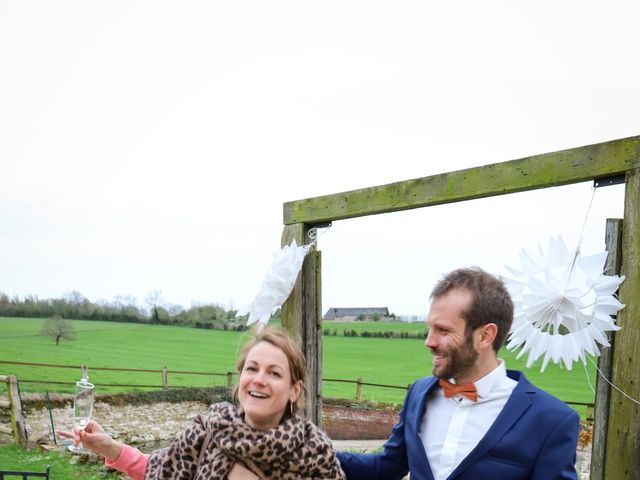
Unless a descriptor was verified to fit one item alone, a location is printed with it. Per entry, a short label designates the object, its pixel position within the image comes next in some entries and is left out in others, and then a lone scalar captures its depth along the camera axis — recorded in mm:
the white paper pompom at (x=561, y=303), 1909
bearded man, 1532
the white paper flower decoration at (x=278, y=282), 3043
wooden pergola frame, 1891
